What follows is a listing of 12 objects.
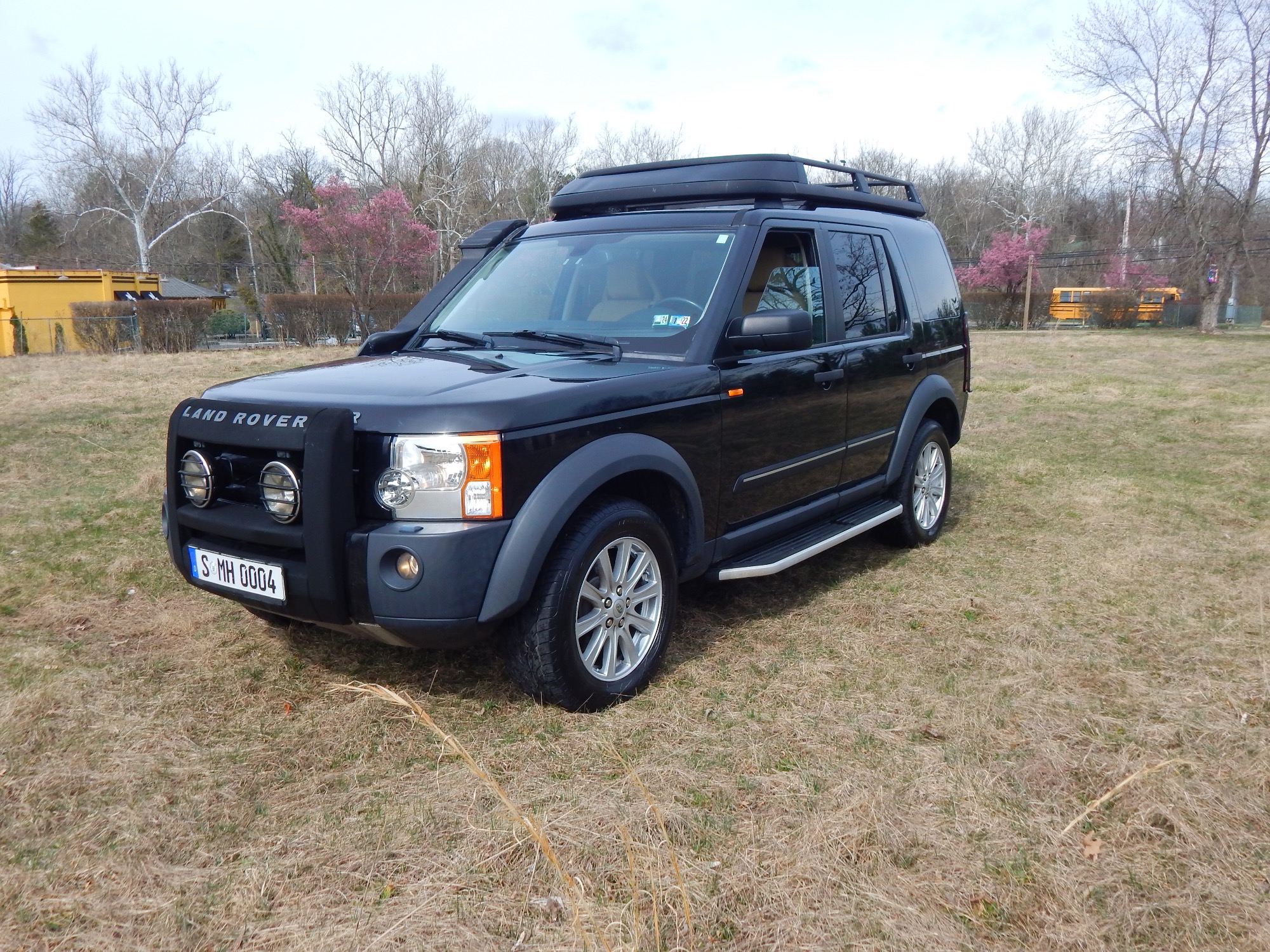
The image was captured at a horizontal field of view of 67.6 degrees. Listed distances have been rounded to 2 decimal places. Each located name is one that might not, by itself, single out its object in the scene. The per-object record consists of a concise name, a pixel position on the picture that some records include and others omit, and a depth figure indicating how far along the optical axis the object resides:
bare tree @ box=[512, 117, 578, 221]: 48.53
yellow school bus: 42.31
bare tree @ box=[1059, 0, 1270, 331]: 33.44
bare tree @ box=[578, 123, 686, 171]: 51.16
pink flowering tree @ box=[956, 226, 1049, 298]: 53.34
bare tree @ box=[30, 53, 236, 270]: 49.50
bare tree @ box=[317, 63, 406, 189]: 45.16
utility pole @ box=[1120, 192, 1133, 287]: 52.75
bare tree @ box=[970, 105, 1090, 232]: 62.62
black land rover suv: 3.13
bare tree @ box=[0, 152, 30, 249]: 68.00
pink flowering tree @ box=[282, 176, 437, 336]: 37.16
